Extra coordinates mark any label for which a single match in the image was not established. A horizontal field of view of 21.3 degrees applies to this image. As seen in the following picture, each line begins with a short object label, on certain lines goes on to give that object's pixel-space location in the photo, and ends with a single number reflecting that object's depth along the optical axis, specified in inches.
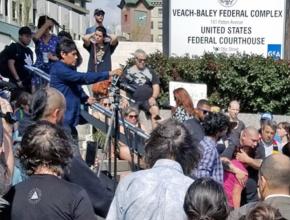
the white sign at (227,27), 654.0
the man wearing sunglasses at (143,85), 449.7
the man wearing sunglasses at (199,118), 314.4
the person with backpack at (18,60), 465.1
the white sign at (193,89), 510.4
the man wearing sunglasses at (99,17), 471.2
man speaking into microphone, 313.6
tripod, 329.6
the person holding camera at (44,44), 445.7
